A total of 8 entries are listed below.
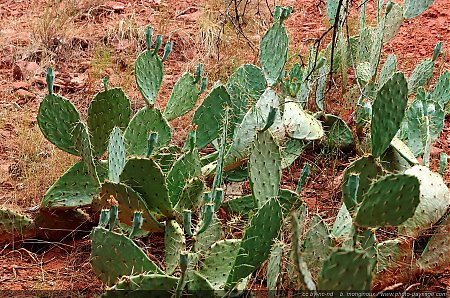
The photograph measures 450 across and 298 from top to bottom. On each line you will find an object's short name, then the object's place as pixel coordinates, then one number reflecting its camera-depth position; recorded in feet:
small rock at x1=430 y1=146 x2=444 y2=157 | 11.87
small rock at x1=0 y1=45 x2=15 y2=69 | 14.87
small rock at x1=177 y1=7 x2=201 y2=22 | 16.97
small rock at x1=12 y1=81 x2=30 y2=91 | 13.96
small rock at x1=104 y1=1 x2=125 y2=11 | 17.17
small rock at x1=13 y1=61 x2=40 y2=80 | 14.32
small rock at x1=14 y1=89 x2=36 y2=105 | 13.62
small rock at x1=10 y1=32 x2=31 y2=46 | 15.48
